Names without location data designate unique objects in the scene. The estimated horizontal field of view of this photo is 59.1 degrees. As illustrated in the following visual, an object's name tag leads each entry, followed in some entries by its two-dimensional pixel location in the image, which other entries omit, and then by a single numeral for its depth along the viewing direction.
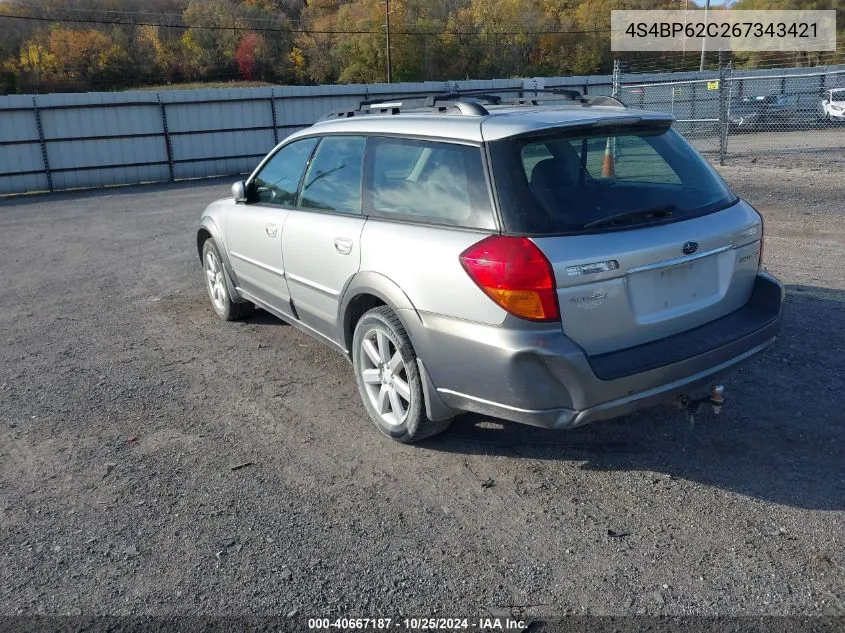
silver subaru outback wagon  3.27
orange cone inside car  3.88
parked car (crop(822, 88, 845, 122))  25.80
